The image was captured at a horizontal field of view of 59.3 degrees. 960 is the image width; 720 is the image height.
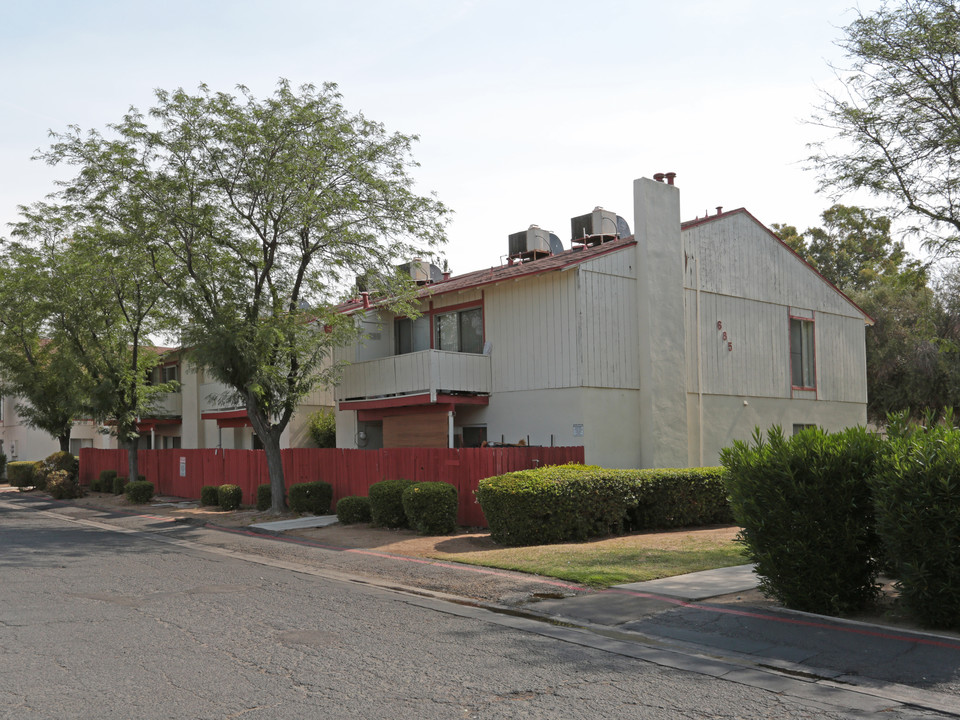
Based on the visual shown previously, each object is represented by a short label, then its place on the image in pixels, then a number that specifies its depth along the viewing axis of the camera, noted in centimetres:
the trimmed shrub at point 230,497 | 2269
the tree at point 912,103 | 1400
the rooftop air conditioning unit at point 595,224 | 2439
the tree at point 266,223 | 1878
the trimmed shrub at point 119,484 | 3028
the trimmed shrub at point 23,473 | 3584
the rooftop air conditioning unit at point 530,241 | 2498
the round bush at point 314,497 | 2009
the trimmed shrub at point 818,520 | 836
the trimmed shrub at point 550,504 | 1389
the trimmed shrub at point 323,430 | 2859
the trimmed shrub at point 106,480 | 3160
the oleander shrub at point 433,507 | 1586
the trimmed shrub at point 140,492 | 2617
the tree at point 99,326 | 2781
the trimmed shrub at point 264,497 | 2148
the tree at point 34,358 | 2945
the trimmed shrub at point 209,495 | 2353
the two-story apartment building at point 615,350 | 1984
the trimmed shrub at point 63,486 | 3045
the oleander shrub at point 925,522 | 741
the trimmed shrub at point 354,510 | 1802
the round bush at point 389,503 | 1692
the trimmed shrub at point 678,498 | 1596
